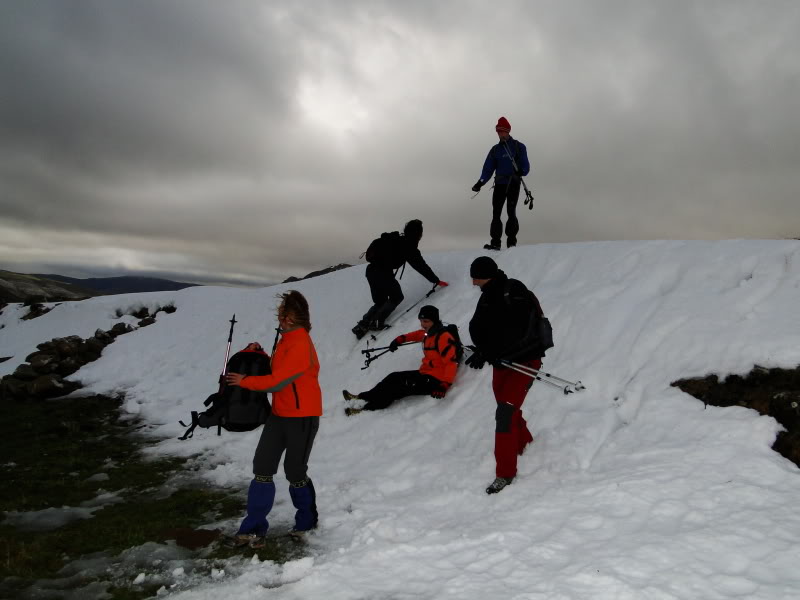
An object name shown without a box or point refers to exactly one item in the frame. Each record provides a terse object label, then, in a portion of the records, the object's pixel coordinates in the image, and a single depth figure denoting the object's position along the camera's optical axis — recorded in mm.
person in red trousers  5539
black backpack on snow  4898
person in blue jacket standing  12031
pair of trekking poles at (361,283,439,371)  10166
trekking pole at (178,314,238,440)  5105
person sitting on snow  8469
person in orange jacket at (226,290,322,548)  4754
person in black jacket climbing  11523
